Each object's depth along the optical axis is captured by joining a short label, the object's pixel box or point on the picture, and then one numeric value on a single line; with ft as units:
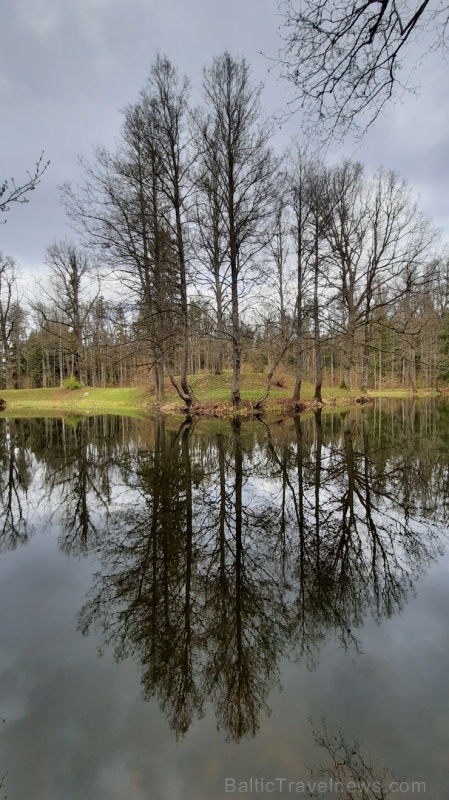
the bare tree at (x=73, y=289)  112.78
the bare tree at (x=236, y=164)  52.44
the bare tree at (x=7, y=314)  124.06
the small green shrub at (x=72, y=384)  107.86
